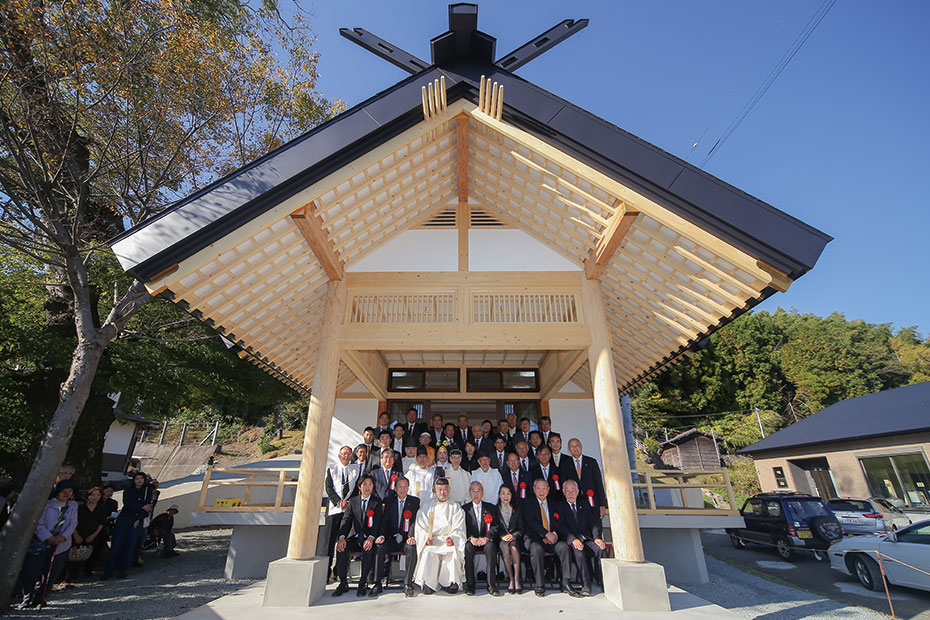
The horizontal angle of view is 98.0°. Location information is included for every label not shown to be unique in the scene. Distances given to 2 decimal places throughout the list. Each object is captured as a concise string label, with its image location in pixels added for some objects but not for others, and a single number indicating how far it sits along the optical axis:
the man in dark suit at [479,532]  4.16
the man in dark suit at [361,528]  4.32
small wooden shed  21.79
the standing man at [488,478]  5.00
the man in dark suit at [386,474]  4.80
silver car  10.10
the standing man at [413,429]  6.17
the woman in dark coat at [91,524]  5.92
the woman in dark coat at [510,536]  4.17
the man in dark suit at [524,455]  5.24
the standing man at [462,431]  6.22
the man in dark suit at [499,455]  5.41
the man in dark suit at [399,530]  4.21
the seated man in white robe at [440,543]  4.20
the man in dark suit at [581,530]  4.24
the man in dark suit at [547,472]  5.05
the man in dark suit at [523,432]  5.81
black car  9.12
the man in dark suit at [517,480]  4.80
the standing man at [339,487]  4.93
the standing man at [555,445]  5.33
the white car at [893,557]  6.04
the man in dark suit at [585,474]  4.94
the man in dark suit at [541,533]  4.19
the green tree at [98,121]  5.17
